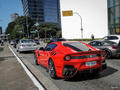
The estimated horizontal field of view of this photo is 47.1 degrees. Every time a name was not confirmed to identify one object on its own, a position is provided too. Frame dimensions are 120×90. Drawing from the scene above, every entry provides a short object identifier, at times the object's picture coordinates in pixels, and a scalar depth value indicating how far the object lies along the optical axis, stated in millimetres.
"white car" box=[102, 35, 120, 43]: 13027
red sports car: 4367
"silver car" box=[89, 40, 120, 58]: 8562
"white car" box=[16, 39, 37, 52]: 14536
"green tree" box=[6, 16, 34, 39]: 74312
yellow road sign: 28288
